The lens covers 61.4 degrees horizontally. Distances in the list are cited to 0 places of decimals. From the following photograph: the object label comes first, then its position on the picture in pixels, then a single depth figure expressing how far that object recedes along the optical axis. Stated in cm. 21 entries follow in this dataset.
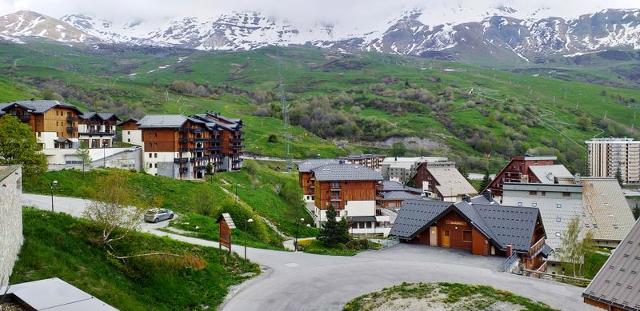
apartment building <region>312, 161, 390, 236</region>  6906
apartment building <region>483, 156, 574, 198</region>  8525
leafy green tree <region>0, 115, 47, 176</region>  3897
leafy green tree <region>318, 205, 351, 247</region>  4169
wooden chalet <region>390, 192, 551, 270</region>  3681
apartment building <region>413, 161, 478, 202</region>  11031
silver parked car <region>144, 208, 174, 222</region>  4032
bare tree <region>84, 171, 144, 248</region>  2481
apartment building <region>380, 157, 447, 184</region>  14325
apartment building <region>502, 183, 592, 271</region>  5784
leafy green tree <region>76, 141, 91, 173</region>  5856
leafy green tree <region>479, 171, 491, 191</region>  11222
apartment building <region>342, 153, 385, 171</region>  12742
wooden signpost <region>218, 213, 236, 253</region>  3241
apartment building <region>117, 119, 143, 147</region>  8978
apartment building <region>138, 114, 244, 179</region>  7875
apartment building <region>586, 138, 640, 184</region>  16950
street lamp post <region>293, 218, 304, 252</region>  4035
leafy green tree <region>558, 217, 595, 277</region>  4519
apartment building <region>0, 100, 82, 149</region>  7806
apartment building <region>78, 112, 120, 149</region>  8931
